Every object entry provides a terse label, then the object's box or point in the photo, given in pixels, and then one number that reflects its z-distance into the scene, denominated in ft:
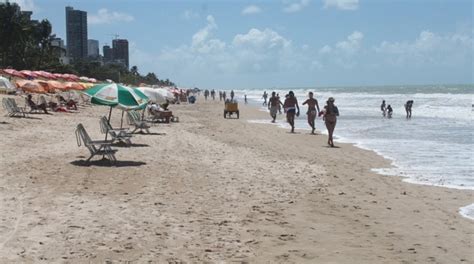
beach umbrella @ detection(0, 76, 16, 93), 86.84
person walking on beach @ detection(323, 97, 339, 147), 51.96
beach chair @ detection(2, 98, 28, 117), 66.90
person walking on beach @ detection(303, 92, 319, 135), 61.98
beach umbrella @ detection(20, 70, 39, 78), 122.27
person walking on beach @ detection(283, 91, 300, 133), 65.31
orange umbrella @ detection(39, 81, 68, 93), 93.42
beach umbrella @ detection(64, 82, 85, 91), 107.14
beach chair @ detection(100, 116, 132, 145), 41.67
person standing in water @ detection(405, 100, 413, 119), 111.86
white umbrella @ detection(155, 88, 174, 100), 70.87
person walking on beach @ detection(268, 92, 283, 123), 85.50
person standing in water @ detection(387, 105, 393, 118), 109.50
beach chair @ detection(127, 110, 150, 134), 55.09
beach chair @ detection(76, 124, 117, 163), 35.06
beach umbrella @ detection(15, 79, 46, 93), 83.92
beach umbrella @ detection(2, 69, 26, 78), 122.83
